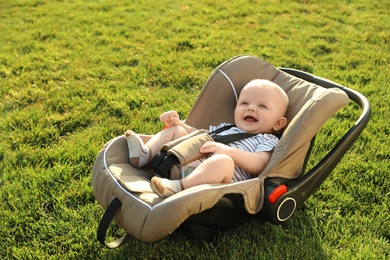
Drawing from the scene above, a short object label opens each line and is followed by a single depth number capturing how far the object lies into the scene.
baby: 2.48
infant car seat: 2.21
